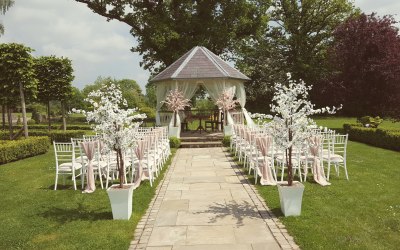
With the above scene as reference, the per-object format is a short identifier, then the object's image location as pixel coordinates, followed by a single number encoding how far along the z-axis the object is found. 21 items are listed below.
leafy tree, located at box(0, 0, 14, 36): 33.88
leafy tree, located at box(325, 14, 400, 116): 21.41
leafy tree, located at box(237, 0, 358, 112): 37.75
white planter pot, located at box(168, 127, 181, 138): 18.08
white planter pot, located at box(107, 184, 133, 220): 6.69
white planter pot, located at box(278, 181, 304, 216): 6.68
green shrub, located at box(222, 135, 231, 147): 17.34
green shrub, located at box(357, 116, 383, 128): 20.00
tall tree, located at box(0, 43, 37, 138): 17.55
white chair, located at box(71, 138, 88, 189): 8.97
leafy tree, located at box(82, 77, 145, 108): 55.52
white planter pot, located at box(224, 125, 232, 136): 17.97
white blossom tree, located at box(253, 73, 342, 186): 6.61
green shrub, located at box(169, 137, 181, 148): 17.39
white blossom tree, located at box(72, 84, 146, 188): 6.59
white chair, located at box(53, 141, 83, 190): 9.24
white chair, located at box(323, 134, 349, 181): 9.73
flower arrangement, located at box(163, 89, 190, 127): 18.50
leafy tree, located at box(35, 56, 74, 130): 22.42
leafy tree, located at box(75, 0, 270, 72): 27.17
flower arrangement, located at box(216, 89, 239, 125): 18.55
